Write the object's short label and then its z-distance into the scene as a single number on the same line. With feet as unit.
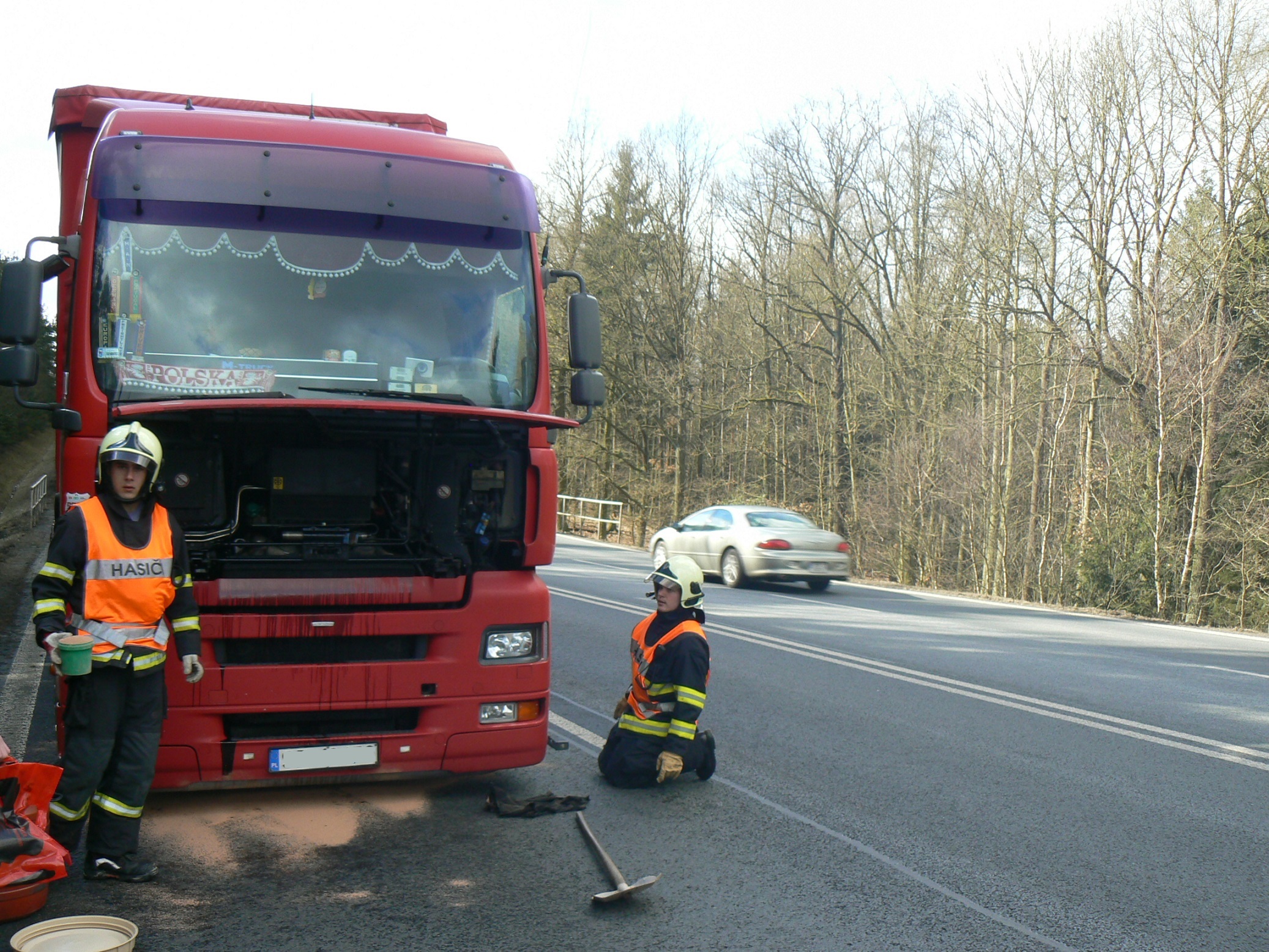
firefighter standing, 13.61
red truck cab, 15.43
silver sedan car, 55.77
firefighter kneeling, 18.17
